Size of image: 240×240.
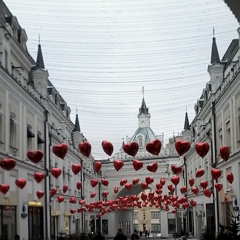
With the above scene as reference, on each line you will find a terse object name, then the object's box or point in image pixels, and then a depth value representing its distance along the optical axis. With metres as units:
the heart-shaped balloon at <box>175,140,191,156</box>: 19.27
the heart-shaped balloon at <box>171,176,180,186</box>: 31.42
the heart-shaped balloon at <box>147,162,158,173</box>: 26.77
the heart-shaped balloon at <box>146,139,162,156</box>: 19.73
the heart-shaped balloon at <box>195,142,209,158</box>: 20.03
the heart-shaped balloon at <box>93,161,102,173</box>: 27.13
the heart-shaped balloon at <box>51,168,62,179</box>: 25.22
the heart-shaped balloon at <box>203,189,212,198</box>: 31.39
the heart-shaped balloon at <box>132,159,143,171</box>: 25.47
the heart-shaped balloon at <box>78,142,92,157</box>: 20.44
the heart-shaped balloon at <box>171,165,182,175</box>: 26.48
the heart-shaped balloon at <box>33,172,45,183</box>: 24.17
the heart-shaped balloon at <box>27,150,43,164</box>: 19.84
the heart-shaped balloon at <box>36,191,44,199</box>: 28.55
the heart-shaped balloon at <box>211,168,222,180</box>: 24.02
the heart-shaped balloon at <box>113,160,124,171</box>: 24.56
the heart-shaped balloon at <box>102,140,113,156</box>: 20.33
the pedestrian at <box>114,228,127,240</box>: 22.44
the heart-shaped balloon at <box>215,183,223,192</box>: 27.85
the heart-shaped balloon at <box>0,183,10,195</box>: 21.86
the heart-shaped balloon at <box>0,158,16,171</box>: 19.66
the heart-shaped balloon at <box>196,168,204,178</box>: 27.53
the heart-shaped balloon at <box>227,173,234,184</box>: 24.94
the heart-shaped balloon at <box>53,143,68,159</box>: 19.92
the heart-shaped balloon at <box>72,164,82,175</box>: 26.00
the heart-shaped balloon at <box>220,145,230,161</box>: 20.78
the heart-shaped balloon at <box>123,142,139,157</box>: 20.30
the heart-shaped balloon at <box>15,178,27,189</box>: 23.32
